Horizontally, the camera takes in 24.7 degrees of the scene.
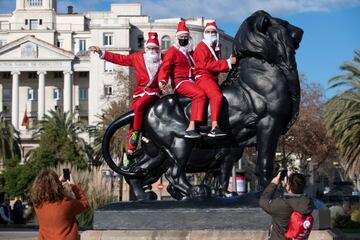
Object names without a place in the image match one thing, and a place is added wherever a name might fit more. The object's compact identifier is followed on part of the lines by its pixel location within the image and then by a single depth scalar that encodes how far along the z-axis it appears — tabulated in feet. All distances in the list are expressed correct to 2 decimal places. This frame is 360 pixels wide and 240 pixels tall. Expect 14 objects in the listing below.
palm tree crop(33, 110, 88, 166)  220.02
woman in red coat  22.81
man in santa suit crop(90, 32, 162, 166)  33.88
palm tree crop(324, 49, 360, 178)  118.42
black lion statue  31.81
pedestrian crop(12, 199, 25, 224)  101.55
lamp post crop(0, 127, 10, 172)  224.33
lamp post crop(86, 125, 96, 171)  212.84
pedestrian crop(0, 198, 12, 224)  92.53
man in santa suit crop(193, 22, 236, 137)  31.71
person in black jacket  23.06
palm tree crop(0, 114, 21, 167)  224.12
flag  276.62
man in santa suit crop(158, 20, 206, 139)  31.86
